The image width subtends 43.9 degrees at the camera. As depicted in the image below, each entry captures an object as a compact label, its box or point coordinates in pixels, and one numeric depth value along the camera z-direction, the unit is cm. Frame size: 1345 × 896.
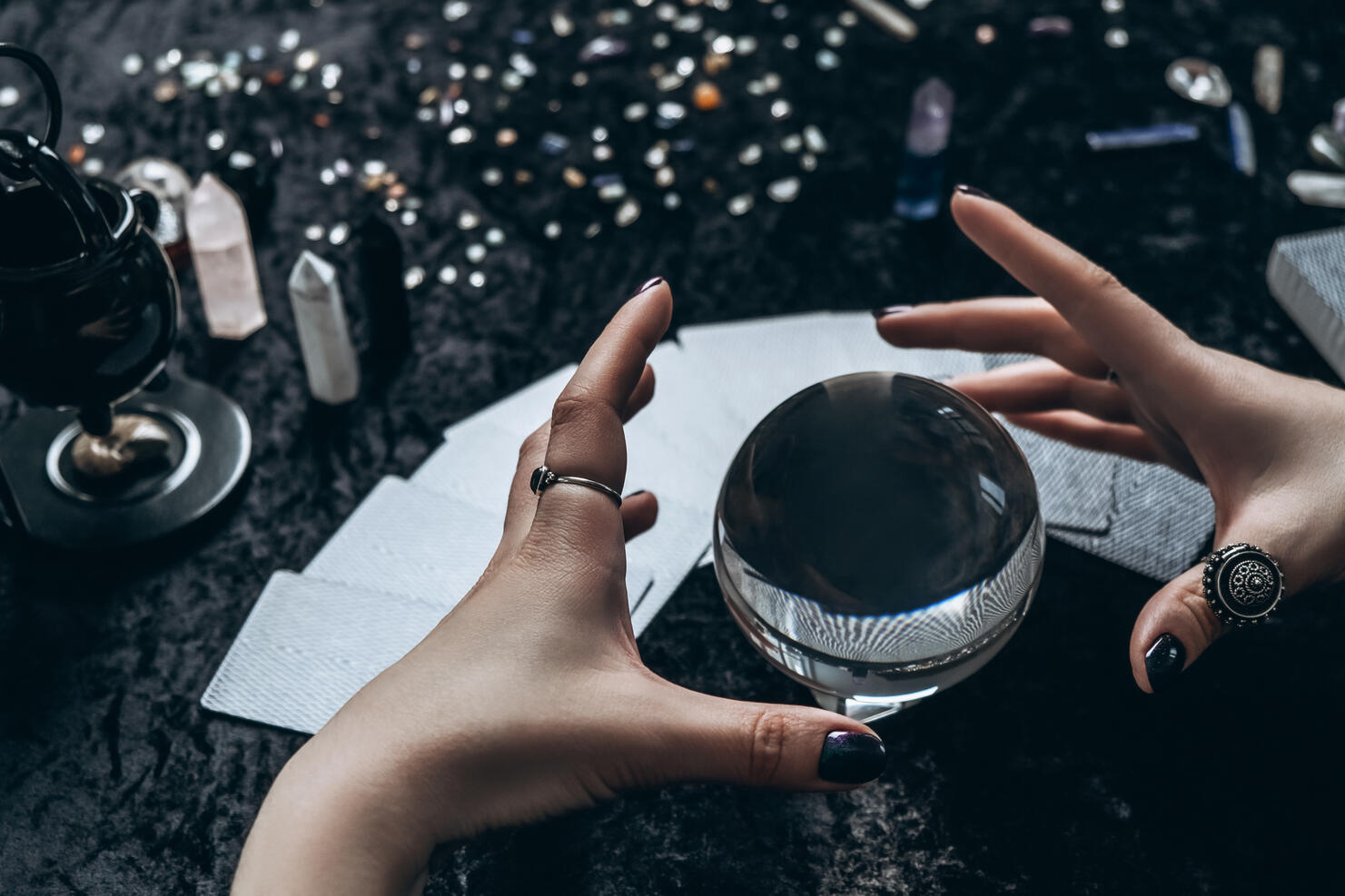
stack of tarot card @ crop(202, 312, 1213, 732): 49
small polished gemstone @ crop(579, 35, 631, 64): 69
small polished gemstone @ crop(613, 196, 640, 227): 63
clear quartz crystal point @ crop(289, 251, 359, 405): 53
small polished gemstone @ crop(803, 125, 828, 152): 65
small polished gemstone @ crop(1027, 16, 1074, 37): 70
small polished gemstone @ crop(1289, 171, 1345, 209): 63
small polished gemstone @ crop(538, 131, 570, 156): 65
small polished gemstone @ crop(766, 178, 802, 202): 64
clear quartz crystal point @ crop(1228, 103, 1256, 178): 64
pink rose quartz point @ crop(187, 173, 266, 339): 57
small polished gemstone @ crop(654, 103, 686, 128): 66
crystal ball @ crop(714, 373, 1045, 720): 41
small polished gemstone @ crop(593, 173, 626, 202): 63
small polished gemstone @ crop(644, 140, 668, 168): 65
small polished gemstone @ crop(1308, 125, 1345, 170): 64
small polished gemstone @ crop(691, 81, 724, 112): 67
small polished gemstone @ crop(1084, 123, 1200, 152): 65
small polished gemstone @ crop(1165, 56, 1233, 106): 67
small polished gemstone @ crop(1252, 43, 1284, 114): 67
